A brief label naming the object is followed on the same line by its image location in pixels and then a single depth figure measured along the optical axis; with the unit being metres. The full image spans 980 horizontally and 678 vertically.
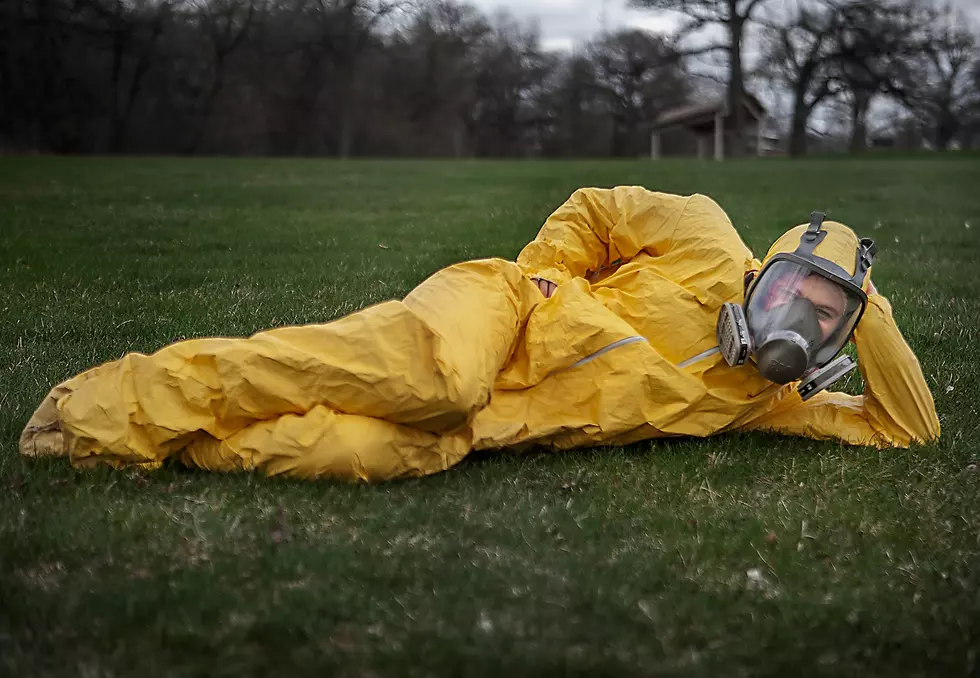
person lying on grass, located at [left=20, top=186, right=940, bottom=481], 2.93
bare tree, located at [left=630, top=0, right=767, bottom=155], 33.62
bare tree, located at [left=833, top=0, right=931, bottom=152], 33.31
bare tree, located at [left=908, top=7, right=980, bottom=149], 37.34
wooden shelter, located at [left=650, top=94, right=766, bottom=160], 33.00
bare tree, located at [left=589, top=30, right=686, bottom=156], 47.34
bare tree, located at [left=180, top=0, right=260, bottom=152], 33.69
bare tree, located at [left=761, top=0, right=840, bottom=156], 34.53
